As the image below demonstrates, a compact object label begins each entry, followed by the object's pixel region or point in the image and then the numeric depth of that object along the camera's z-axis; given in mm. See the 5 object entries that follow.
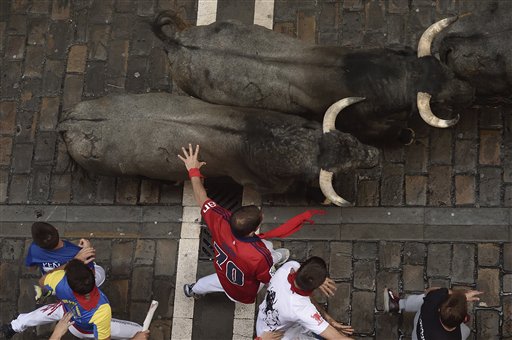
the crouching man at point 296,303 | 14305
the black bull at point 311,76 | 17516
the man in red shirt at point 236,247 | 15062
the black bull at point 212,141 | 17453
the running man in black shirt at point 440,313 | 14812
